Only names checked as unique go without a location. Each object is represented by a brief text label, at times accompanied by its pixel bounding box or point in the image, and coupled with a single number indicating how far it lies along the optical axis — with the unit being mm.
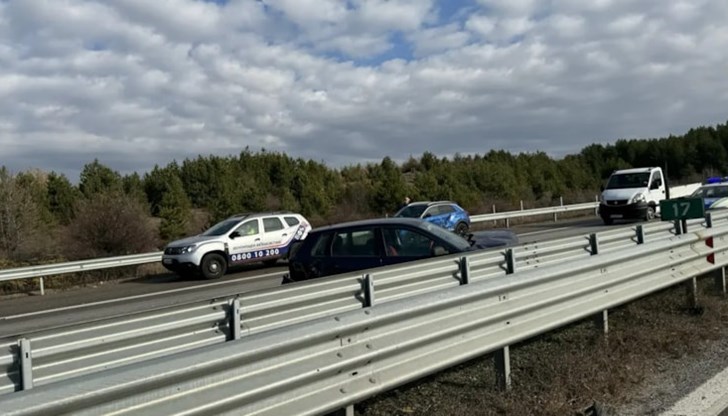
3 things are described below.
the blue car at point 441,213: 23984
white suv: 18703
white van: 27125
